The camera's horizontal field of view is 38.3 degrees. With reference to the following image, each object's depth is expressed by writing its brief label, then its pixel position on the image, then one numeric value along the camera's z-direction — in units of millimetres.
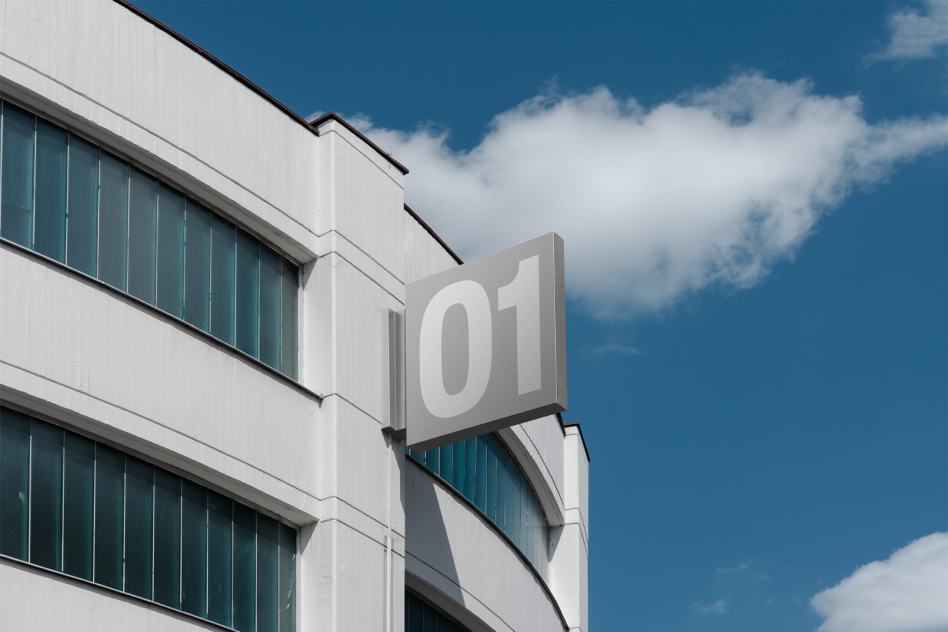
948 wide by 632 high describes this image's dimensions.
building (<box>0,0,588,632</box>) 18438
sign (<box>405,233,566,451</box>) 22000
